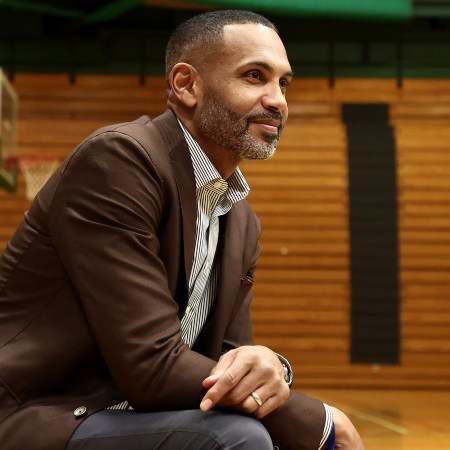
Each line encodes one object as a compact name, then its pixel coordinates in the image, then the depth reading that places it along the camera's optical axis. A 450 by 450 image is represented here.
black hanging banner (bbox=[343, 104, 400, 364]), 9.90
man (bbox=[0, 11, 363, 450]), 2.02
